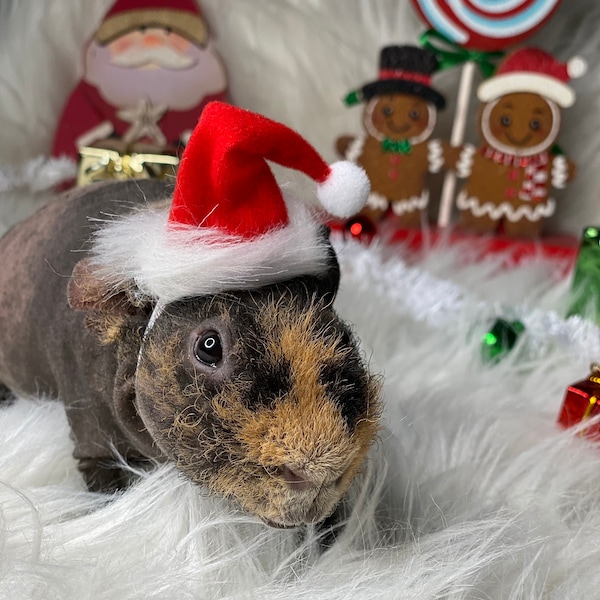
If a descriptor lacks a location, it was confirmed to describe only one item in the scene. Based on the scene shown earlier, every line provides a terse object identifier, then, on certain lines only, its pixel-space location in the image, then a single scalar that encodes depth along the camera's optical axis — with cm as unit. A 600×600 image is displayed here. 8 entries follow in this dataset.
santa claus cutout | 66
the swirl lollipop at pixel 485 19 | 59
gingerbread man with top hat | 63
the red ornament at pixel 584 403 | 40
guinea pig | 23
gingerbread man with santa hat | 60
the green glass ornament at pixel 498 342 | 50
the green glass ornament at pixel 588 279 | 53
